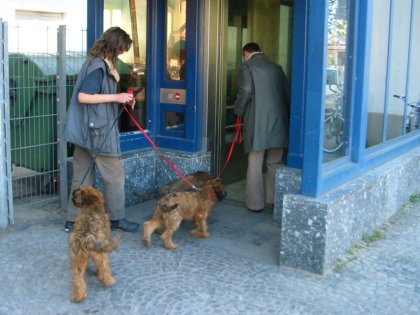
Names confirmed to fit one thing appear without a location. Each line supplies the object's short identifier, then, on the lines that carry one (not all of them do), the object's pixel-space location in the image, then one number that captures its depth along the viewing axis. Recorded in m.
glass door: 6.37
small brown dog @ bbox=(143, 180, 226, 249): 5.04
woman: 5.02
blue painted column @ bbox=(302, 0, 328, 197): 4.41
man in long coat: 6.04
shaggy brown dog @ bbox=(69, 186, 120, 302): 3.98
